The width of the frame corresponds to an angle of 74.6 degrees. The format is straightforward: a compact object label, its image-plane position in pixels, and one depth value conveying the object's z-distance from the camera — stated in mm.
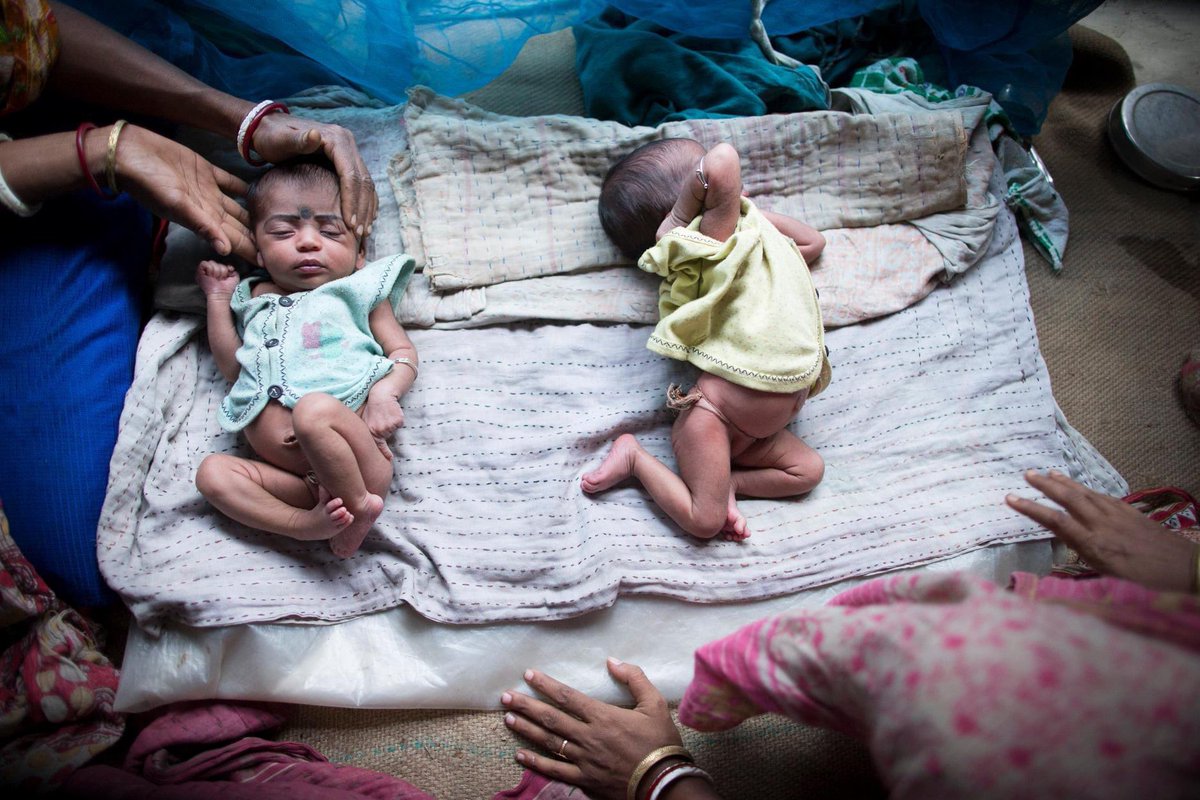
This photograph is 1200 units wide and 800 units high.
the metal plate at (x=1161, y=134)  1835
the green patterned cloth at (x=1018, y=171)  1744
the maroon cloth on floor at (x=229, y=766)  1172
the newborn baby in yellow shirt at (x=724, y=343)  1329
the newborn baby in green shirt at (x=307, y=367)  1268
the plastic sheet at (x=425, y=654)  1294
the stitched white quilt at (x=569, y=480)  1335
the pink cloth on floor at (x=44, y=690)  1187
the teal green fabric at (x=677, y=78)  1725
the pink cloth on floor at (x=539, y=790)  1227
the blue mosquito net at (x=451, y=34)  1535
